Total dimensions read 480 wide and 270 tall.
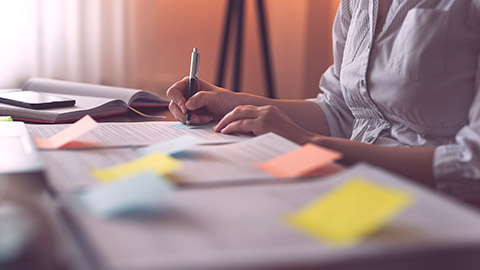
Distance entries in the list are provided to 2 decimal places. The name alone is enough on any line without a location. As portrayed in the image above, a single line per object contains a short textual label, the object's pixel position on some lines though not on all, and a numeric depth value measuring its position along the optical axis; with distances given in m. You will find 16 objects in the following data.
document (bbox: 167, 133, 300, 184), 0.49
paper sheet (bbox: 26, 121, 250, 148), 0.70
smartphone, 1.03
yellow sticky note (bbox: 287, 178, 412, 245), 0.32
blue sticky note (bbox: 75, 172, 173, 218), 0.36
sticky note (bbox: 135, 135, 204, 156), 0.59
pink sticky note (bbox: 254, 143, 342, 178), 0.50
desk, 0.29
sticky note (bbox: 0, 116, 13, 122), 0.90
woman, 0.75
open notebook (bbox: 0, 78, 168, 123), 0.97
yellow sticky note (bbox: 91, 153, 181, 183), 0.48
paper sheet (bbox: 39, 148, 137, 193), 0.46
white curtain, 2.60
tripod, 2.73
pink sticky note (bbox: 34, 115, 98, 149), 0.64
